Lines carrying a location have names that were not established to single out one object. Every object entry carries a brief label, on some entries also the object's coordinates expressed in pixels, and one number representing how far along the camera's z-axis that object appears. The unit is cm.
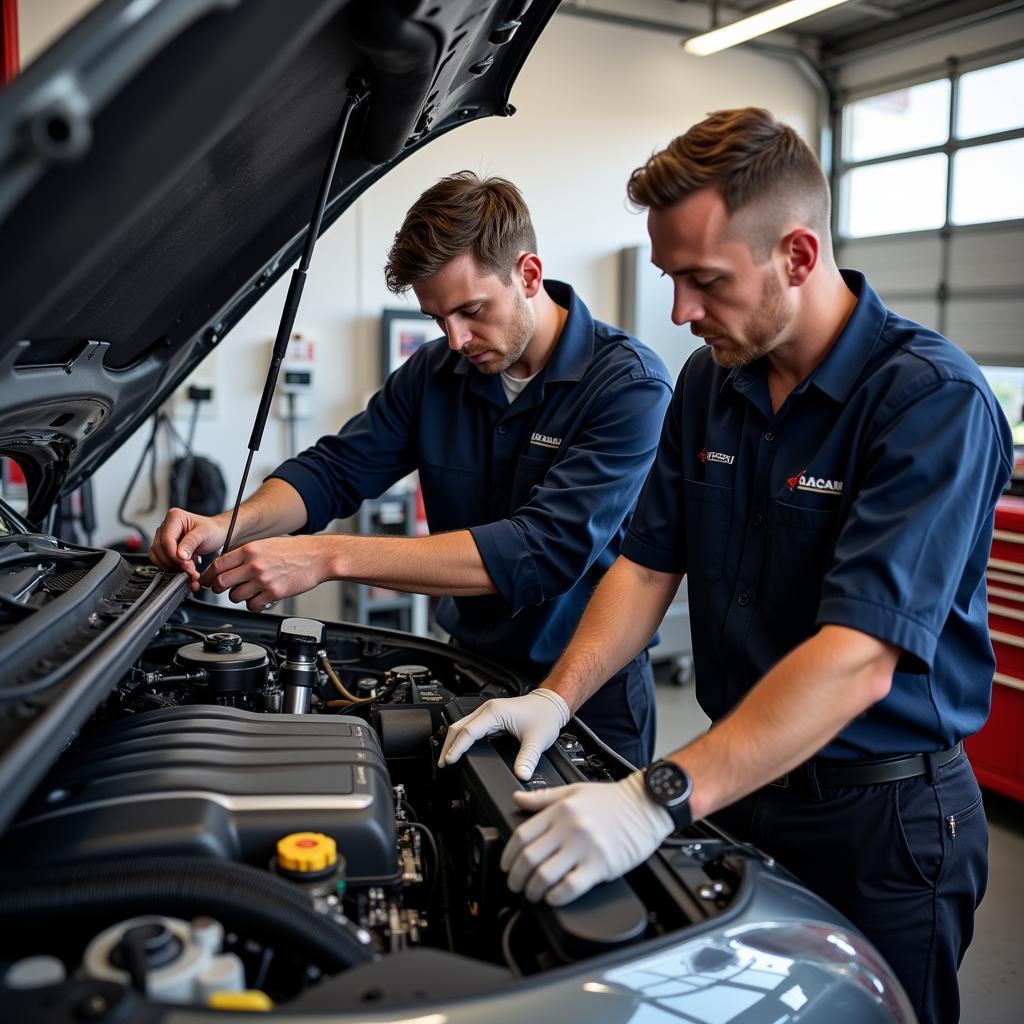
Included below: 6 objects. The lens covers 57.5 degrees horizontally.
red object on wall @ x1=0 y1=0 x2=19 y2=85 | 351
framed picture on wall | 462
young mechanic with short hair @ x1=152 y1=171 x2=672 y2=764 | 159
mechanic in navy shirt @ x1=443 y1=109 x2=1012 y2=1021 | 100
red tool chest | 302
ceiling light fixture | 415
